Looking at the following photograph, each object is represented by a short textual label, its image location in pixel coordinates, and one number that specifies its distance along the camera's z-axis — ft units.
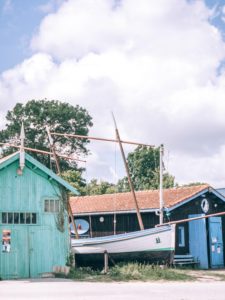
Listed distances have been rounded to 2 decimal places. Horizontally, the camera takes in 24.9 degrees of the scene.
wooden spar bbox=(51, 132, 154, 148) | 95.67
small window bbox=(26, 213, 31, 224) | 75.51
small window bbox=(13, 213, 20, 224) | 74.59
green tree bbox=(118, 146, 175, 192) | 232.32
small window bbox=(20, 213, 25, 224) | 75.00
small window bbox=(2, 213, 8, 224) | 73.46
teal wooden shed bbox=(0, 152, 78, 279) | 73.36
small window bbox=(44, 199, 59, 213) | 77.87
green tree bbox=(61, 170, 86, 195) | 175.18
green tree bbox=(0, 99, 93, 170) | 210.79
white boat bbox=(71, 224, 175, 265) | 81.66
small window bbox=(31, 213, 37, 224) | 75.97
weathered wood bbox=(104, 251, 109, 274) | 78.45
